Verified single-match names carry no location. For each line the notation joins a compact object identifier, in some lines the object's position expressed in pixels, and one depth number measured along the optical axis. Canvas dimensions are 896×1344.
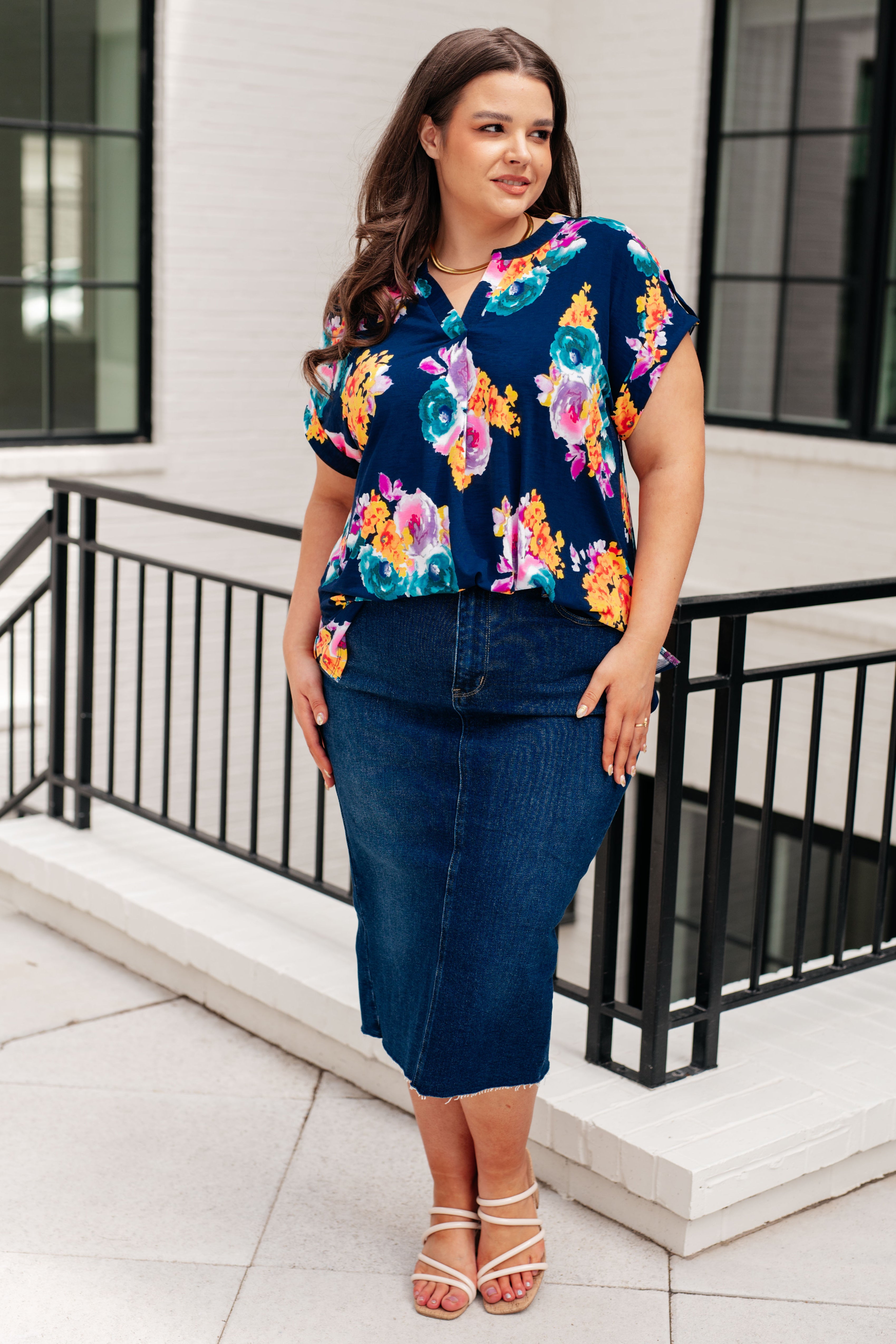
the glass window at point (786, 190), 5.81
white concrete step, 2.34
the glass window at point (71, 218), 5.54
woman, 1.87
